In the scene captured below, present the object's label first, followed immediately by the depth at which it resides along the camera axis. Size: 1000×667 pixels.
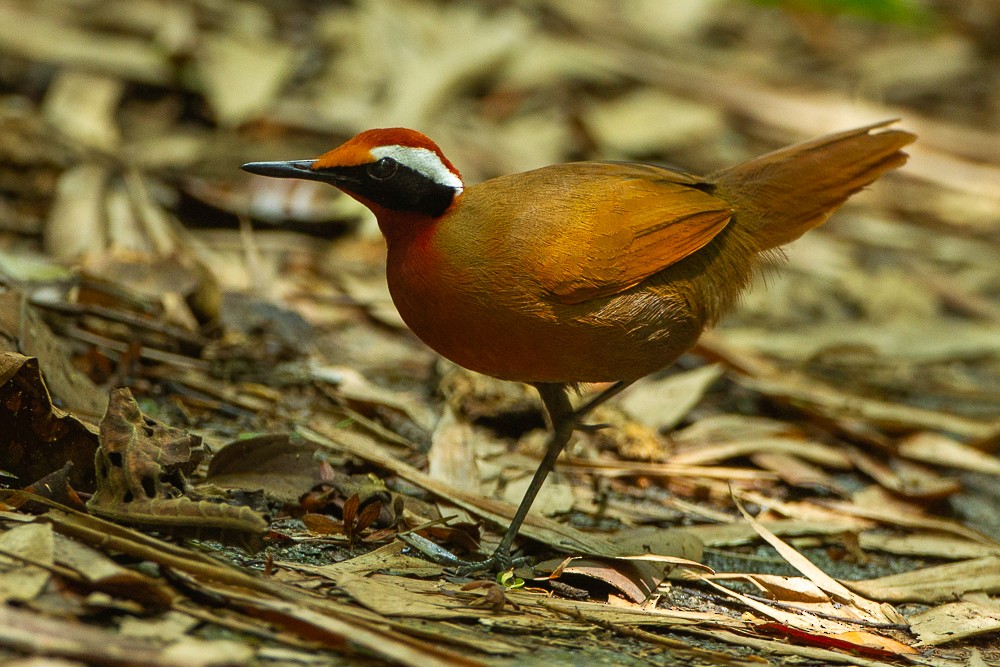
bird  6.96
